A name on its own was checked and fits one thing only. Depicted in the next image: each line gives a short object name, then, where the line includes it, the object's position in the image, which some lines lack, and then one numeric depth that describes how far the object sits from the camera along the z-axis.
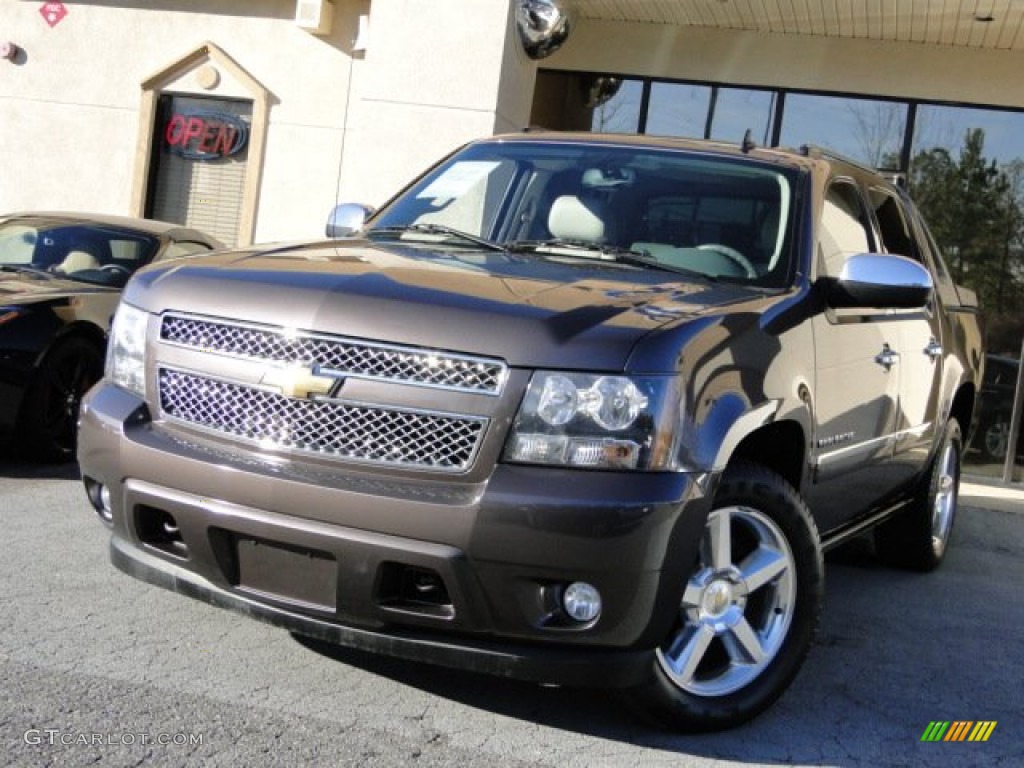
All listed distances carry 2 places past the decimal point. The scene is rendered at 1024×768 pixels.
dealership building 10.65
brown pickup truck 2.85
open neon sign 13.06
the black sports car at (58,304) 6.30
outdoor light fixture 10.66
